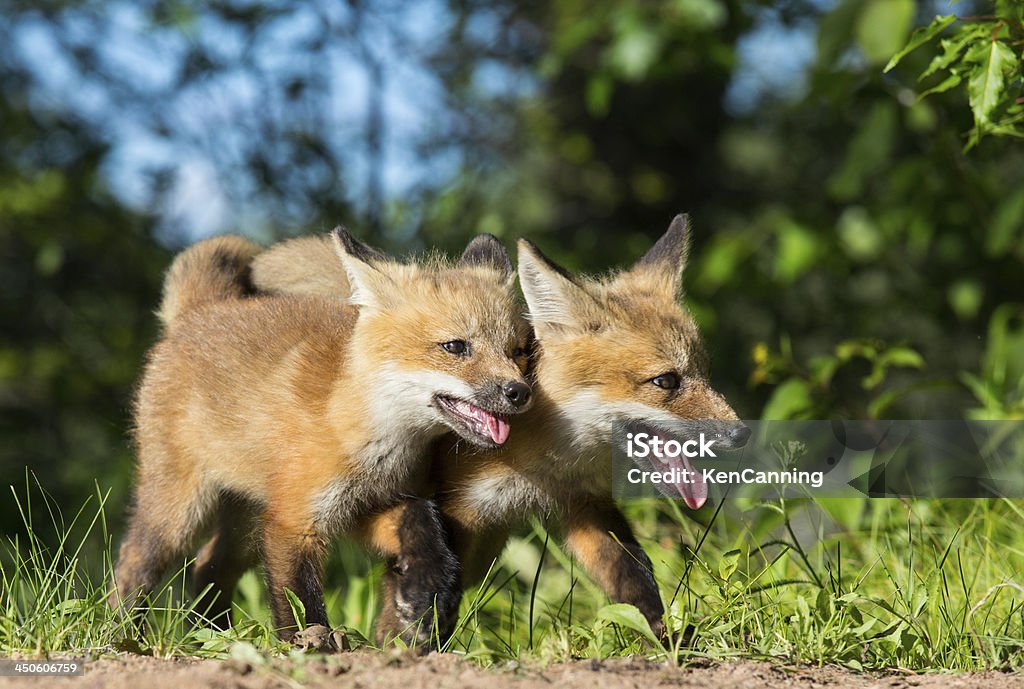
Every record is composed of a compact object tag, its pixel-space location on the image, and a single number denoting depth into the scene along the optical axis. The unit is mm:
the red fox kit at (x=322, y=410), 8672
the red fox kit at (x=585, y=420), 8672
